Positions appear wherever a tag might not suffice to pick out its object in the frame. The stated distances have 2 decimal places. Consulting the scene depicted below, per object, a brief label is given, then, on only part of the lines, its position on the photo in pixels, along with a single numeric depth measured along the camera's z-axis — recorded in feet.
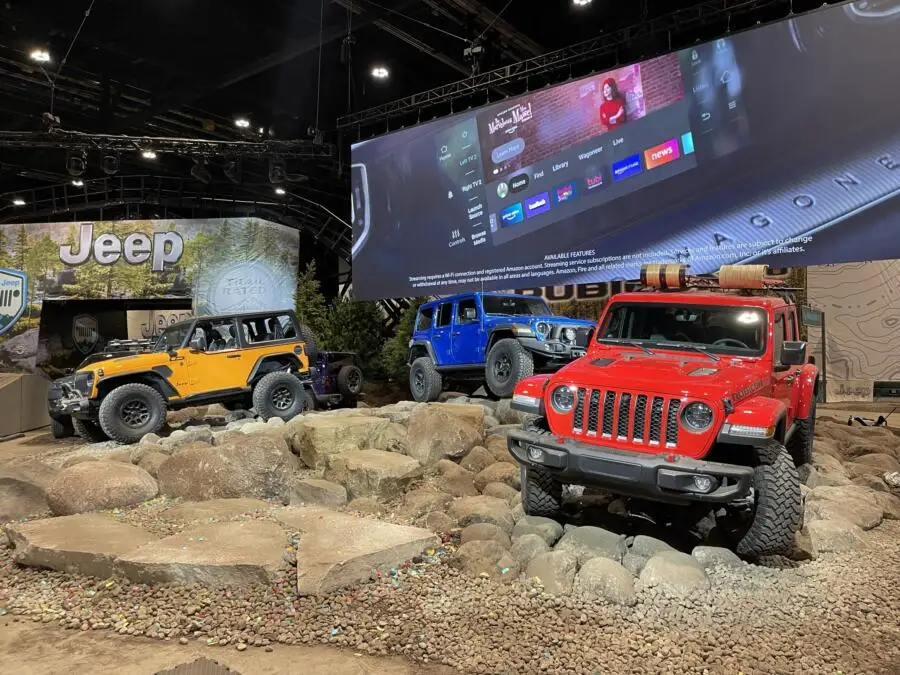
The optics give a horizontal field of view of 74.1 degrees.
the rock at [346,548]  10.14
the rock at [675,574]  10.22
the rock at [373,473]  15.65
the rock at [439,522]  13.03
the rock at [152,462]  17.88
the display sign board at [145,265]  47.37
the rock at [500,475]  15.79
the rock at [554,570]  10.39
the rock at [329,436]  18.70
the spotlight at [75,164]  37.01
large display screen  21.26
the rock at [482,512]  12.89
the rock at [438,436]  17.95
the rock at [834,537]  12.45
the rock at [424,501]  14.40
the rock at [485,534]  11.89
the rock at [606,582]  10.06
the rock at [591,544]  11.45
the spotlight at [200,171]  39.75
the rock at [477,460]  17.47
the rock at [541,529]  12.26
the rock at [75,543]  10.98
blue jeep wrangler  22.94
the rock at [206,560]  10.29
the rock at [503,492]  14.58
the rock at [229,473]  16.19
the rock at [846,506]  13.84
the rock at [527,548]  11.42
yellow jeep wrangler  23.85
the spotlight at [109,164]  37.88
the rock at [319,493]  15.25
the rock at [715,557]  11.16
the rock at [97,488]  14.71
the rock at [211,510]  13.96
